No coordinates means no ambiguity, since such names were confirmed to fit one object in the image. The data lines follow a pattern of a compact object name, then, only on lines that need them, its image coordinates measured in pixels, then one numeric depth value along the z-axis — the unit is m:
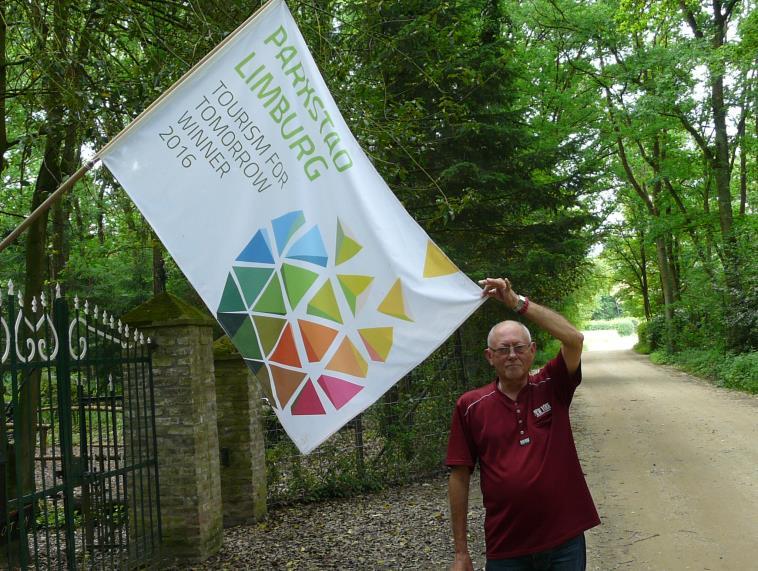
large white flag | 3.86
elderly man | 3.45
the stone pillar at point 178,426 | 7.69
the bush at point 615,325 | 87.25
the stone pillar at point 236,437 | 9.36
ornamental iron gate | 5.08
